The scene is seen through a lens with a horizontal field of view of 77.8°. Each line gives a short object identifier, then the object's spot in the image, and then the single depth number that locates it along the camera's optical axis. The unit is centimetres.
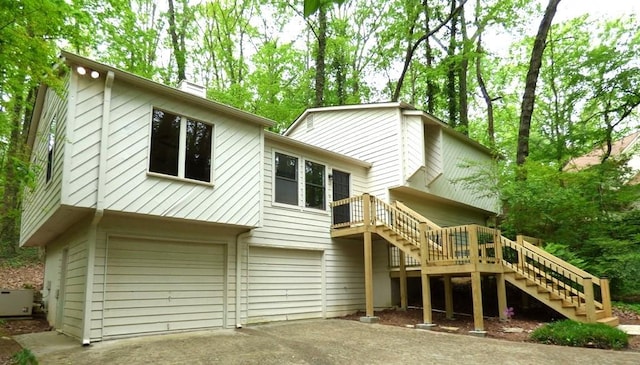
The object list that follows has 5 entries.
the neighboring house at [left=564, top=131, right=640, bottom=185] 1273
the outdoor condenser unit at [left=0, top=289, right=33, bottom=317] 1038
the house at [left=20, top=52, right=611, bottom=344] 715
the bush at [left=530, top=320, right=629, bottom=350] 666
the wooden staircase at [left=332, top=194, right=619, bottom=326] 823
